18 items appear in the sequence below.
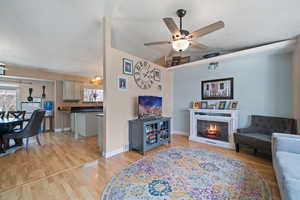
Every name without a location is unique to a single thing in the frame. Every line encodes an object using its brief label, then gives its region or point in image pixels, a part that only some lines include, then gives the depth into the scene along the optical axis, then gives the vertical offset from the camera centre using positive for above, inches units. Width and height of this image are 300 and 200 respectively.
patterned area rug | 61.3 -45.4
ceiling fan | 74.6 +40.6
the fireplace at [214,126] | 127.5 -28.8
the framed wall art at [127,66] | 116.9 +31.5
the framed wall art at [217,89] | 142.2 +12.6
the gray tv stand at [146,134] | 111.2 -31.4
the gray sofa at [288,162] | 39.9 -27.7
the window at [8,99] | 172.5 +1.6
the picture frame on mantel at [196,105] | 159.2 -6.4
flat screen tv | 122.9 -6.4
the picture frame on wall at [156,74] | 153.9 +31.5
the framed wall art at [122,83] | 113.6 +15.2
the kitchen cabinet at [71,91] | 202.2 +15.3
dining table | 113.4 -26.5
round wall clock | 130.0 +26.9
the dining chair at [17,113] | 147.3 -16.1
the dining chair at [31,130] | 115.7 -28.7
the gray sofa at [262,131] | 97.2 -27.5
